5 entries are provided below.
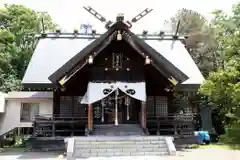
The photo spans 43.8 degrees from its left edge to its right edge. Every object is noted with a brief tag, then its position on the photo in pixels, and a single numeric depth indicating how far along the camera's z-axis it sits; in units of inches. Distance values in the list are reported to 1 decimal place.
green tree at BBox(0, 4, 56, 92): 1182.9
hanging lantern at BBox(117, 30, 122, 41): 577.0
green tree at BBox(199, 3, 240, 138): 614.5
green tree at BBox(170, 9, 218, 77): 1091.3
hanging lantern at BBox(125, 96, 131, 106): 642.2
